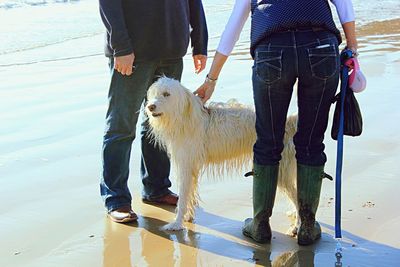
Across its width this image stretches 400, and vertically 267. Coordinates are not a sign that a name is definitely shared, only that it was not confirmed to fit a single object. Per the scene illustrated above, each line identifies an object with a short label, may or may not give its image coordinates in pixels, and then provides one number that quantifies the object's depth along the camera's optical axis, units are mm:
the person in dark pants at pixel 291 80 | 3447
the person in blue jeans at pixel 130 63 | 4184
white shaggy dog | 4043
